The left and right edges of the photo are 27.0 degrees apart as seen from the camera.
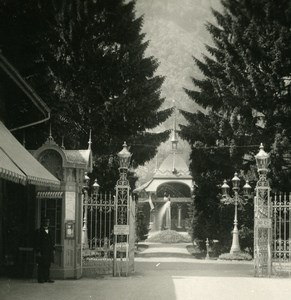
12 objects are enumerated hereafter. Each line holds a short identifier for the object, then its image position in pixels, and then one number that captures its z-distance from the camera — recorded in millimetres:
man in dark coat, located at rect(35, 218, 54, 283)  15133
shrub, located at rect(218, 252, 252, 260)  26422
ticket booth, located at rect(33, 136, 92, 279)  16375
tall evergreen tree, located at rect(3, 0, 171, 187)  27812
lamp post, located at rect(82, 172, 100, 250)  23236
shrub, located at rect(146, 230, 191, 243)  43656
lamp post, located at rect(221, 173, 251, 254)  26745
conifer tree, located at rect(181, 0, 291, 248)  28062
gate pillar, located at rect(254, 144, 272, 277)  17703
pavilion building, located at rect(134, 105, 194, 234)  60344
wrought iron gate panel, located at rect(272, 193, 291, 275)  19145
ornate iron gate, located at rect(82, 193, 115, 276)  17948
